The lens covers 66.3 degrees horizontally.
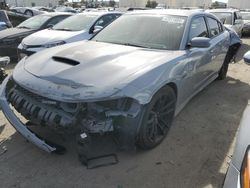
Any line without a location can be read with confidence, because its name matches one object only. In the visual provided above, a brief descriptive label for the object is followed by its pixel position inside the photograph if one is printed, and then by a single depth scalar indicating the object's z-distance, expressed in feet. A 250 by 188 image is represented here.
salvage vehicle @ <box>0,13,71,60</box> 18.81
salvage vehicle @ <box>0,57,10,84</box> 9.69
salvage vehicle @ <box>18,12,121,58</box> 15.65
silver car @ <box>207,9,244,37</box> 25.07
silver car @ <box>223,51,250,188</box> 3.85
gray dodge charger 6.34
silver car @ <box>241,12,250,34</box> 34.52
